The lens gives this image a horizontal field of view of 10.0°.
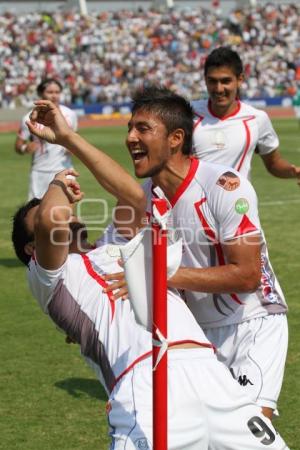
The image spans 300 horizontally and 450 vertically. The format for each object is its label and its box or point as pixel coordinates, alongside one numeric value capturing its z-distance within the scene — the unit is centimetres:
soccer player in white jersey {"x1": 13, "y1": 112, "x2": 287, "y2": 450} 667
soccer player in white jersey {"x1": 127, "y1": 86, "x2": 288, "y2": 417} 786
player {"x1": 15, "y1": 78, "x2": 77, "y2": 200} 2454
